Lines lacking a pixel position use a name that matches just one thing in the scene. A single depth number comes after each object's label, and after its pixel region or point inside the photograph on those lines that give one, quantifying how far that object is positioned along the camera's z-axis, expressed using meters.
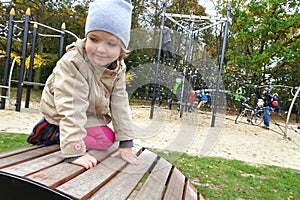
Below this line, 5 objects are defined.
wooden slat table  0.78
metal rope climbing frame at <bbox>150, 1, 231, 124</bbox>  6.63
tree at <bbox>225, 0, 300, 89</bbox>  12.28
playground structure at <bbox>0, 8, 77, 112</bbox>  5.79
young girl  1.06
